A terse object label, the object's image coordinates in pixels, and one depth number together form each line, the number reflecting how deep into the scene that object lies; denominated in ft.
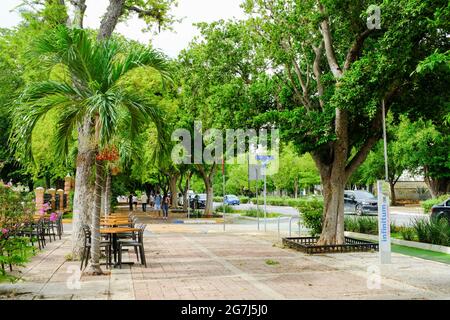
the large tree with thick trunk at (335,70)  36.47
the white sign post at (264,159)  69.24
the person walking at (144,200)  139.95
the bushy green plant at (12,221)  26.22
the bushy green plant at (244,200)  229.04
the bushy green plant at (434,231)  45.75
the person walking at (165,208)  105.29
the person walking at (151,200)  194.41
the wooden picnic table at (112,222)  42.14
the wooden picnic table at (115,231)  36.32
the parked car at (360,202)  107.14
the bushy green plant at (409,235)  51.48
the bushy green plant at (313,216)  54.39
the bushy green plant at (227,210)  131.09
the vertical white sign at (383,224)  37.40
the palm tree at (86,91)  32.99
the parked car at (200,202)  138.21
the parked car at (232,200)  200.82
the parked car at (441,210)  59.31
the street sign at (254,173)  76.47
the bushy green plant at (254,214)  110.42
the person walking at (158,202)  125.64
